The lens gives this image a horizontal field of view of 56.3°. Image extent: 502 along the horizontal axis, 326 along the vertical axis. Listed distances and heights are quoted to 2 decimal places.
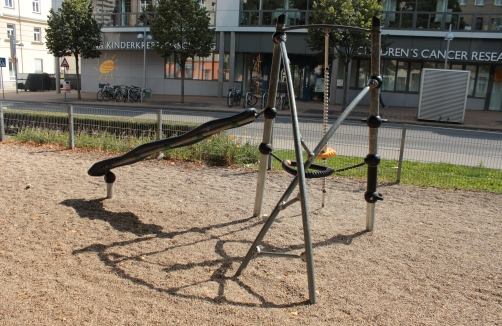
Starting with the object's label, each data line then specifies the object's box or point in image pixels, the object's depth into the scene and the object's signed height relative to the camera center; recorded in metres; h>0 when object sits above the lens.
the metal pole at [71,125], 10.16 -1.22
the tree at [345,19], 20.84 +2.69
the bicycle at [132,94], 27.81 -1.36
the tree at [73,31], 26.72 +2.18
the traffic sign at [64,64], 27.78 +0.25
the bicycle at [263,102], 24.31 -1.29
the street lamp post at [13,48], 34.28 +1.31
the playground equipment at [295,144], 4.16 -0.75
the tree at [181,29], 24.48 +2.34
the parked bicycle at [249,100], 24.99 -1.26
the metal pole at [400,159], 8.38 -1.35
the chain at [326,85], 5.28 -0.07
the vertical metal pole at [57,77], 32.72 -0.62
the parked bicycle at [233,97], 25.36 -1.16
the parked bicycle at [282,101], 23.53 -1.16
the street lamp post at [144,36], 29.38 +2.26
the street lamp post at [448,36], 22.44 +2.30
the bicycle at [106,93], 27.83 -1.35
